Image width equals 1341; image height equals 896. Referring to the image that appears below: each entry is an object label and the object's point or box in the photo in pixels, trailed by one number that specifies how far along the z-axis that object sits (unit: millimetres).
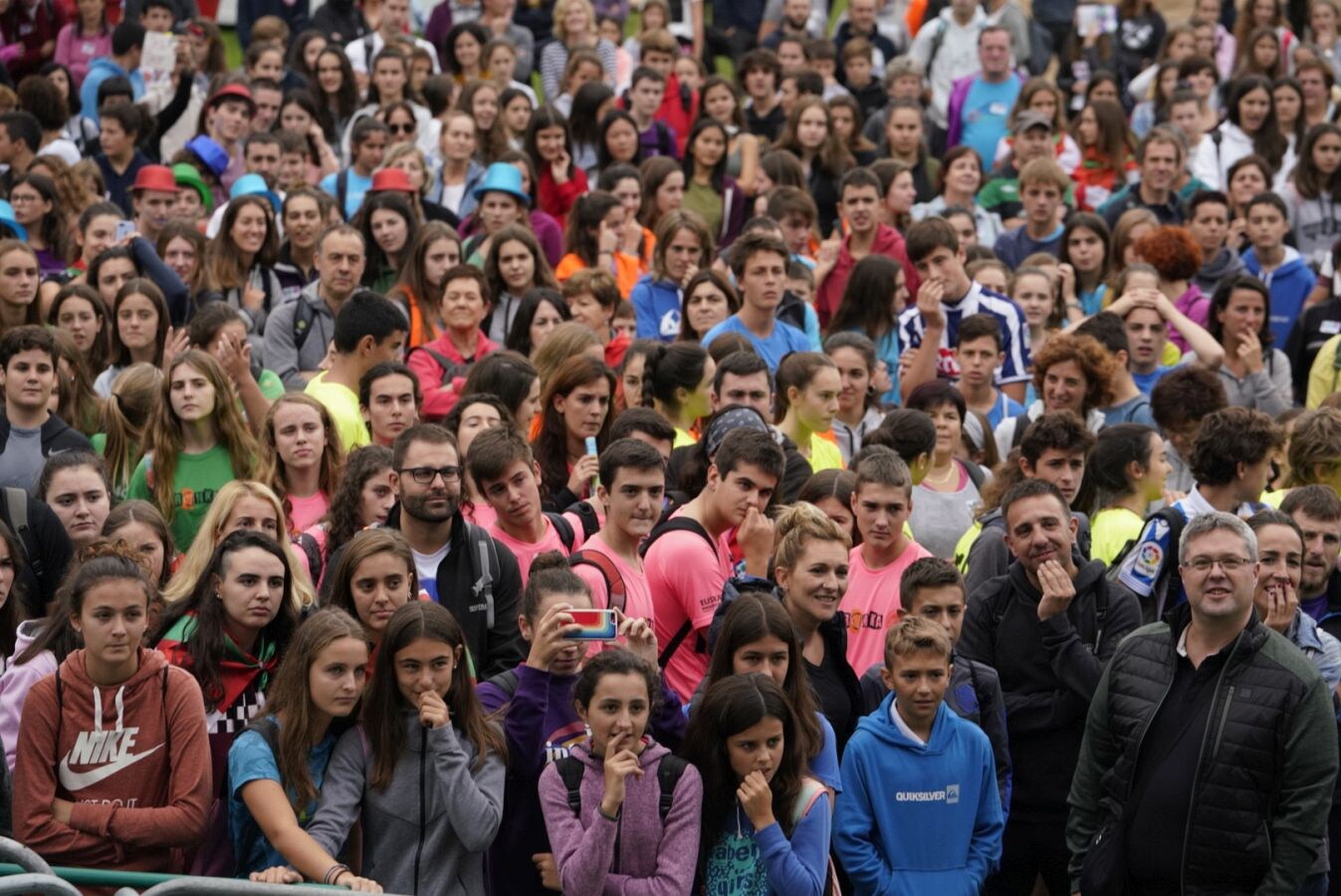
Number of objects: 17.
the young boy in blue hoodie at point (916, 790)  14680
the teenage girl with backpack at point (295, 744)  13508
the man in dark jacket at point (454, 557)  15883
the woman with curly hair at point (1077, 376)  21719
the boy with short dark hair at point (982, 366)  22516
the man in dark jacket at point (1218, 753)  14305
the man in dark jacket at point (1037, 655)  16062
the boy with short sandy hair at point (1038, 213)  29234
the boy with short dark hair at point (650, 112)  33187
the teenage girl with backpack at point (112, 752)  13719
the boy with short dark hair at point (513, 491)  16578
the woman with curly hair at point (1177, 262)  26547
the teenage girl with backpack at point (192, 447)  18625
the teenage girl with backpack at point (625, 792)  13531
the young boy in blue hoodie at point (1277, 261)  28703
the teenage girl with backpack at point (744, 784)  13930
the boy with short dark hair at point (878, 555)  16672
